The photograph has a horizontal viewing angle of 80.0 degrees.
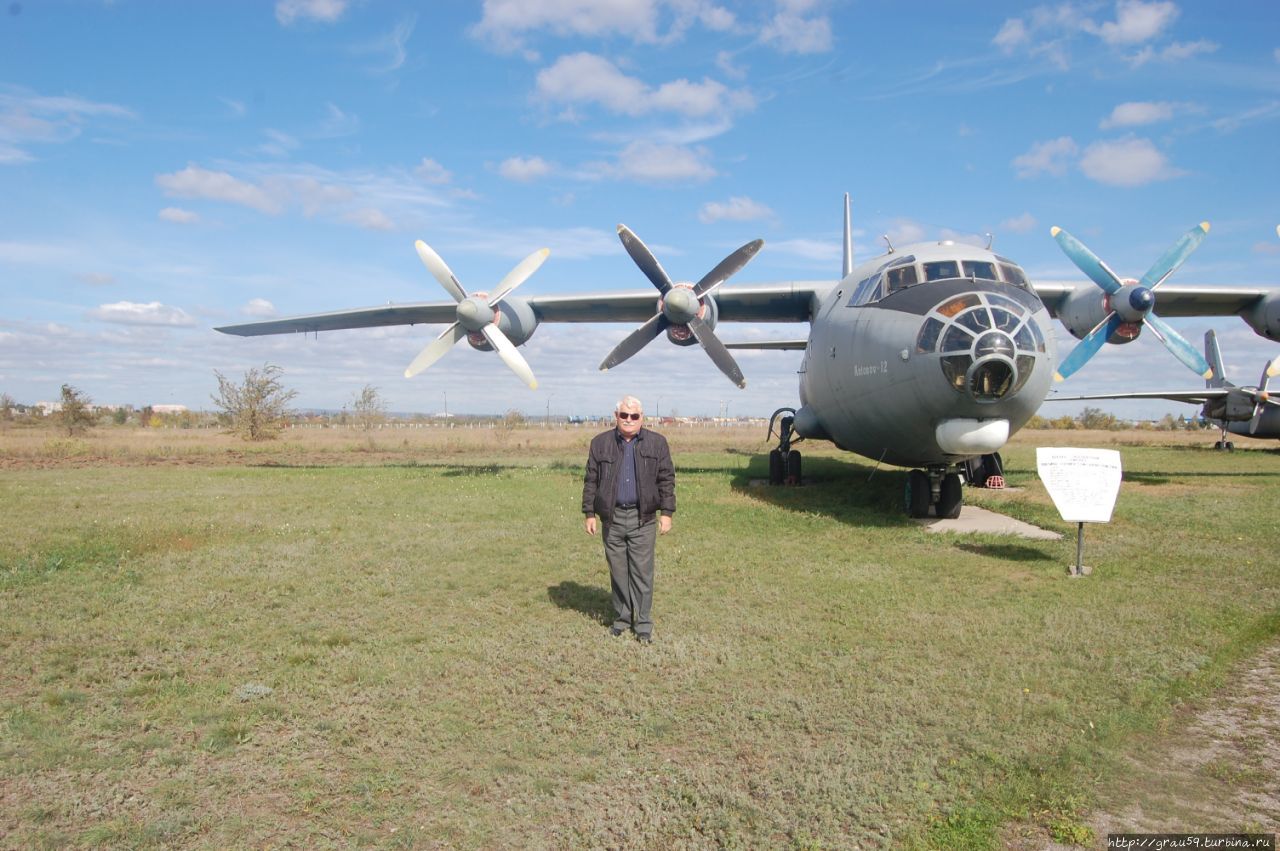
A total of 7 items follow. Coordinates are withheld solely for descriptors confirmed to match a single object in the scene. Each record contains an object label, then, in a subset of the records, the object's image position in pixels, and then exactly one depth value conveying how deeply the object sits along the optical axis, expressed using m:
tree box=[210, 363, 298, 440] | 38.88
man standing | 6.53
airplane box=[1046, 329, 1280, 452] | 27.72
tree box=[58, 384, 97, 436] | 41.56
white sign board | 9.00
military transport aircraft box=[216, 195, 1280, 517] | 9.97
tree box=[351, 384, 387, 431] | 48.94
